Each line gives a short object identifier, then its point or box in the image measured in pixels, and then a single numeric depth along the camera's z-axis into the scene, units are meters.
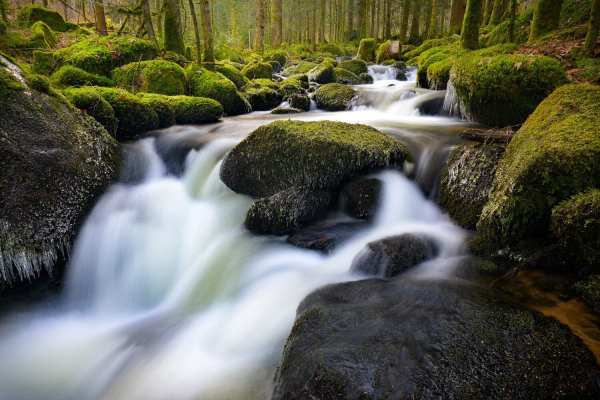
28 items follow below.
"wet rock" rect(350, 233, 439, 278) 3.37
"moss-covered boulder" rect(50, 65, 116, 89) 6.89
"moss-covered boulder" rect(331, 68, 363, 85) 15.45
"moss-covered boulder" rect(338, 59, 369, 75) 16.41
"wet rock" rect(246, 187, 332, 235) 4.47
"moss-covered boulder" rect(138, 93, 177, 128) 7.13
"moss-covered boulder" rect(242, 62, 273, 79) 15.25
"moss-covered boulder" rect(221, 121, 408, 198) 4.48
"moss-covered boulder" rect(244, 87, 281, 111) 10.83
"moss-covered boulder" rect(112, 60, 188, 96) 8.18
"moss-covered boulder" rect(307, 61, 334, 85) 15.56
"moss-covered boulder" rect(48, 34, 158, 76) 7.91
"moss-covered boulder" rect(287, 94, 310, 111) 10.67
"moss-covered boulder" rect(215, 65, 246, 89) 11.81
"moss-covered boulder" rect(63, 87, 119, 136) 5.36
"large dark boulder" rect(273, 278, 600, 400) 1.73
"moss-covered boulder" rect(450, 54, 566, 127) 5.35
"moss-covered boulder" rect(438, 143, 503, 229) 3.90
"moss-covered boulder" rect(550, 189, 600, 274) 2.47
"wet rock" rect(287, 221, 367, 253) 4.14
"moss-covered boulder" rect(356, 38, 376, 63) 22.09
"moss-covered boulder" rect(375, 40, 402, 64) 20.28
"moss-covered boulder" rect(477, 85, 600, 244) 2.78
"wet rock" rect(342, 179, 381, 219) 4.53
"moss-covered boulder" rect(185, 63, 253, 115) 9.24
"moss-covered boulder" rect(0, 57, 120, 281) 3.46
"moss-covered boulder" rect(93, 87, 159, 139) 6.16
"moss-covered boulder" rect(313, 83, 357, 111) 10.52
